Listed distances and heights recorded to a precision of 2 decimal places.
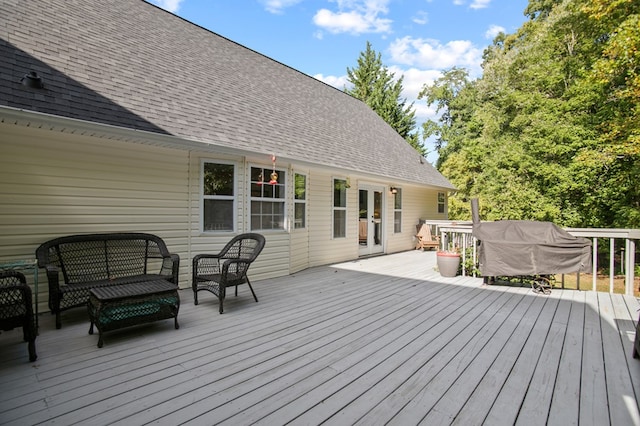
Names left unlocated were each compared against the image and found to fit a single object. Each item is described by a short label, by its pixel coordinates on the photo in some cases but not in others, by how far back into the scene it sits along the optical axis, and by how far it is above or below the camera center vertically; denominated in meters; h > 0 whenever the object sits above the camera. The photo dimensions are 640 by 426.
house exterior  4.08 +1.10
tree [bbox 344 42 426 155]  21.53 +8.48
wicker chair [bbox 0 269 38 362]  2.78 -0.90
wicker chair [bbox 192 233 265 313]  4.31 -0.85
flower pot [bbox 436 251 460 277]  6.61 -1.03
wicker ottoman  3.21 -0.99
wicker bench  3.84 -0.71
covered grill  5.09 -0.58
